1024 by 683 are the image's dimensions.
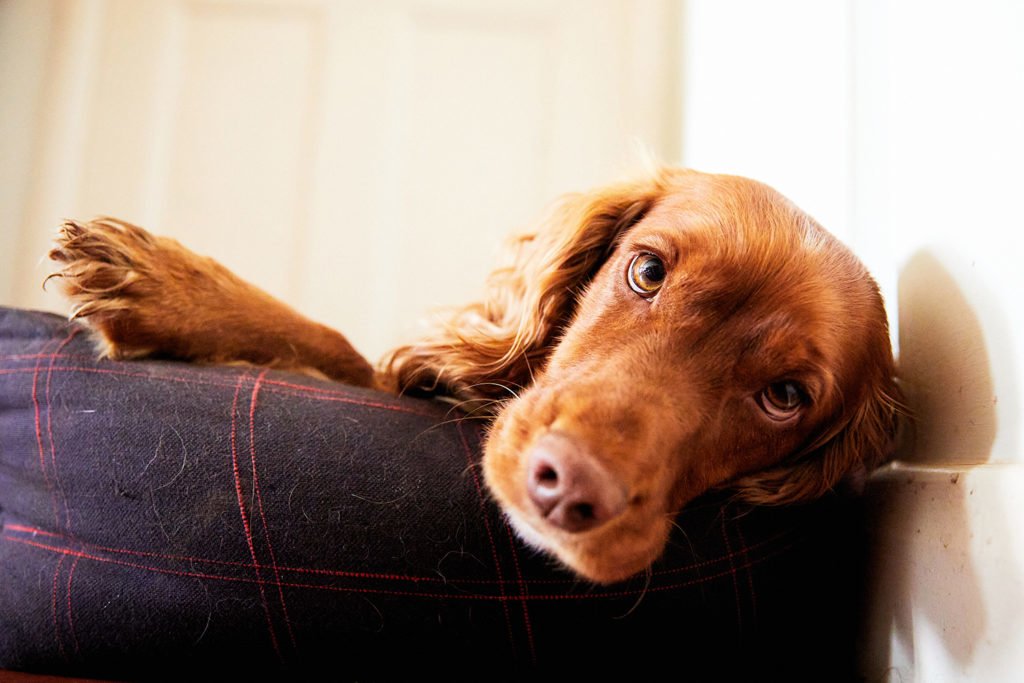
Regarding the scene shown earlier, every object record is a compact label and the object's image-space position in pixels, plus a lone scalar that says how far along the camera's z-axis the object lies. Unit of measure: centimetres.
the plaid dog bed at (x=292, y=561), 52
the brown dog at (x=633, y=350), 50
